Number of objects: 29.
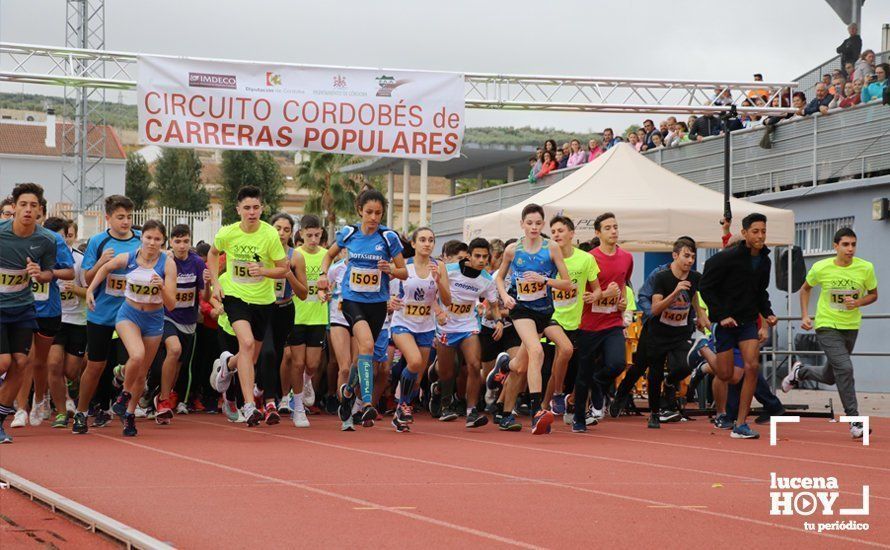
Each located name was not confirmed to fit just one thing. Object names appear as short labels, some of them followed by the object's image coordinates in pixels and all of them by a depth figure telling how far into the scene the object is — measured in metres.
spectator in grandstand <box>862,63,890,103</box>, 24.53
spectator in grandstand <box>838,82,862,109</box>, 25.66
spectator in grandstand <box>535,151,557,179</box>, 34.16
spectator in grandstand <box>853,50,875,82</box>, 25.50
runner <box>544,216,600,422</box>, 13.87
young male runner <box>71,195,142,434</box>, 12.82
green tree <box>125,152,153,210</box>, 101.56
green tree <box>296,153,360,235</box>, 67.81
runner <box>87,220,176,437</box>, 12.34
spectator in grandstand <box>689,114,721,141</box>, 30.01
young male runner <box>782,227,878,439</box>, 14.58
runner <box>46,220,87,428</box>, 13.91
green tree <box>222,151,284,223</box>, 92.06
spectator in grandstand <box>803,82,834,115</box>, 26.26
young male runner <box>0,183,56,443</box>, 11.67
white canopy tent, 18.91
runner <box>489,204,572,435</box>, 13.38
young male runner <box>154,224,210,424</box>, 14.33
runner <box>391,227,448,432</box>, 13.66
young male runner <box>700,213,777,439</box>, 13.23
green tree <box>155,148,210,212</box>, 96.86
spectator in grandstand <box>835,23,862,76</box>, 27.83
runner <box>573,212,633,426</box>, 13.94
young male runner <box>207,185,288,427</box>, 12.99
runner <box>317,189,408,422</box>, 12.95
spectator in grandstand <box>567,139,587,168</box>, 32.56
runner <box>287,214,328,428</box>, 15.45
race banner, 20.45
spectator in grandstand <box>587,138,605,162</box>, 31.33
